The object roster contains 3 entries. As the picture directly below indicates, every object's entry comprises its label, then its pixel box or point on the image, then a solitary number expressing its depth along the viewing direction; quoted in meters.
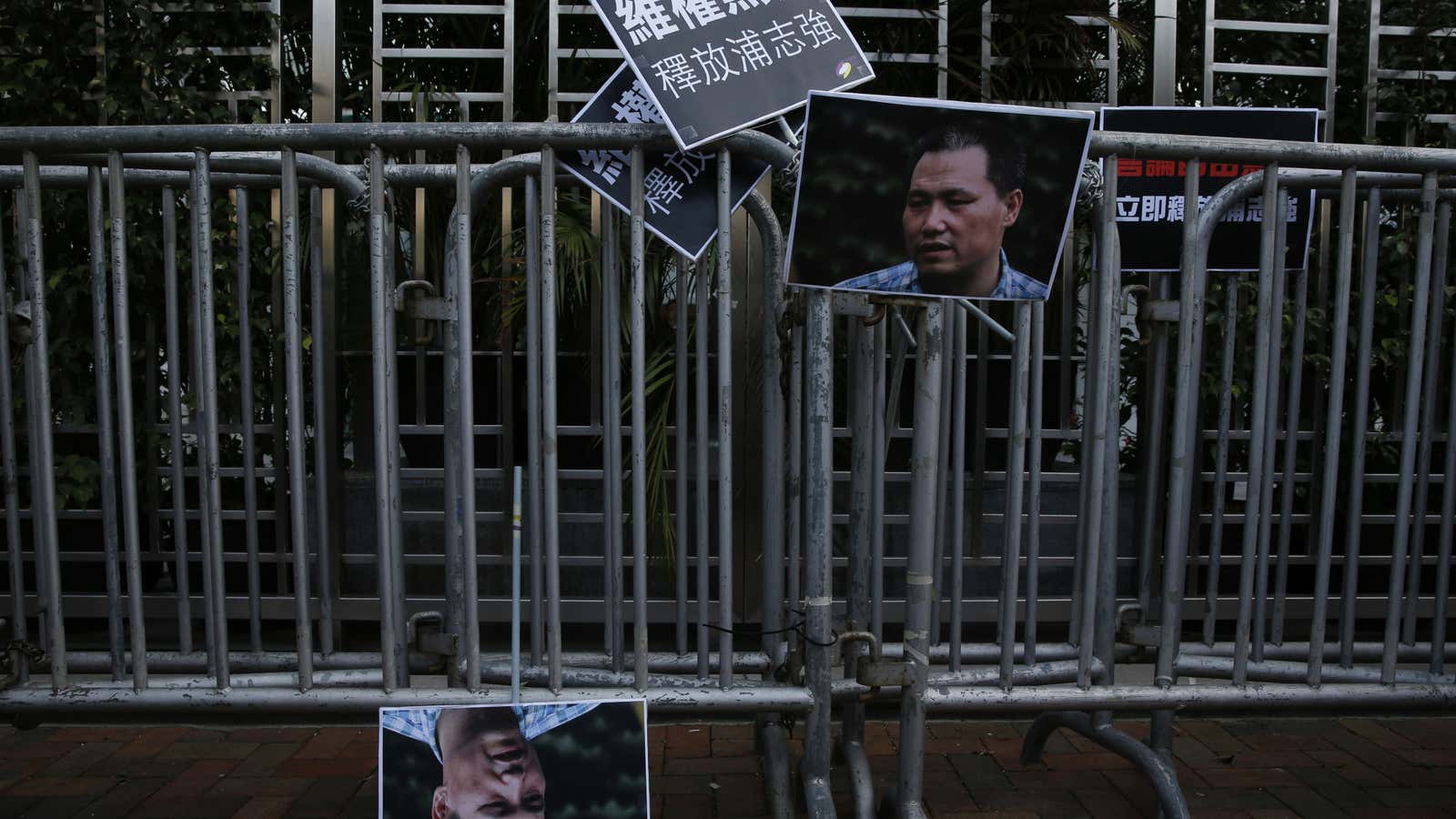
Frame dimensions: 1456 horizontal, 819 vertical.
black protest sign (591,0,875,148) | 2.51
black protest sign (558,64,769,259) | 2.66
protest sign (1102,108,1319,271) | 3.76
